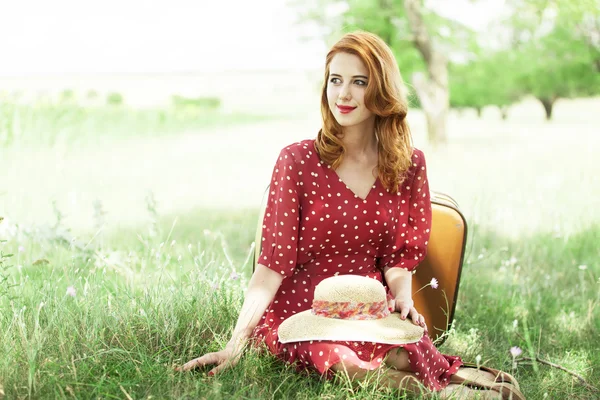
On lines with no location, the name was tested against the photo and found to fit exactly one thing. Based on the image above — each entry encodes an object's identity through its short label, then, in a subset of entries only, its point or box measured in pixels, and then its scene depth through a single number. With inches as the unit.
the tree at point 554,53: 642.8
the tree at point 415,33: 645.9
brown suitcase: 136.4
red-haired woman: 115.3
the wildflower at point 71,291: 111.4
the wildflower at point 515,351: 92.1
